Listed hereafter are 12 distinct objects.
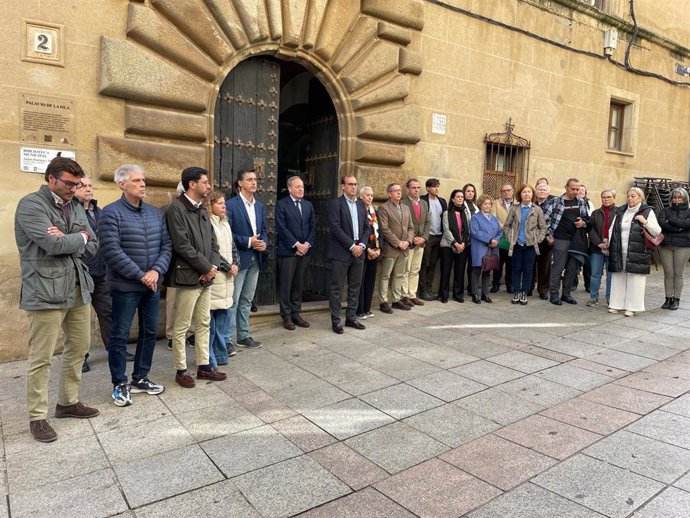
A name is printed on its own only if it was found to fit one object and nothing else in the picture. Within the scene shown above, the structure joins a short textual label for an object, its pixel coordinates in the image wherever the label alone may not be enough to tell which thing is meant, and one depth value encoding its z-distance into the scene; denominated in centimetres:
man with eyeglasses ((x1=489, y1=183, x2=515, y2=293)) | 890
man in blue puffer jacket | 400
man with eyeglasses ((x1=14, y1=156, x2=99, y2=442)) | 339
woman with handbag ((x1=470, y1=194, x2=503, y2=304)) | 824
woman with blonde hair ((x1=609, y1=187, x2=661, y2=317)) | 760
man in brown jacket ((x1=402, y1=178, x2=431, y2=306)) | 764
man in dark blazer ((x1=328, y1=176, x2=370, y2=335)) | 653
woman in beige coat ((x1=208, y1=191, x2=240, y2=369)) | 491
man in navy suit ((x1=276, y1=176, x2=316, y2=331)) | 636
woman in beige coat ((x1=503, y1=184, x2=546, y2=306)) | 825
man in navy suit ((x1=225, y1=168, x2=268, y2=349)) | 573
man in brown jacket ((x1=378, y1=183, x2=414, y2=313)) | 730
